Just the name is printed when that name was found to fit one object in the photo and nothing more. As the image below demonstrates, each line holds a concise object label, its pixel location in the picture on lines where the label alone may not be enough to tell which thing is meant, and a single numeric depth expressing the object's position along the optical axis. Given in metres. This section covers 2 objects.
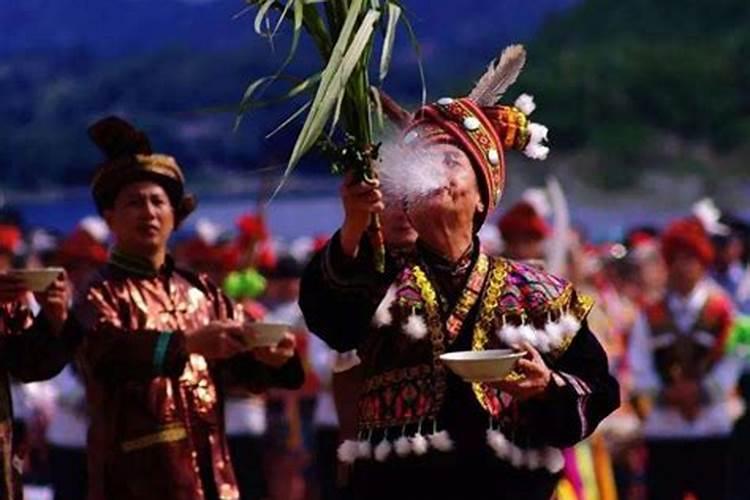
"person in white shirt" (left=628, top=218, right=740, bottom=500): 22.40
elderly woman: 12.41
